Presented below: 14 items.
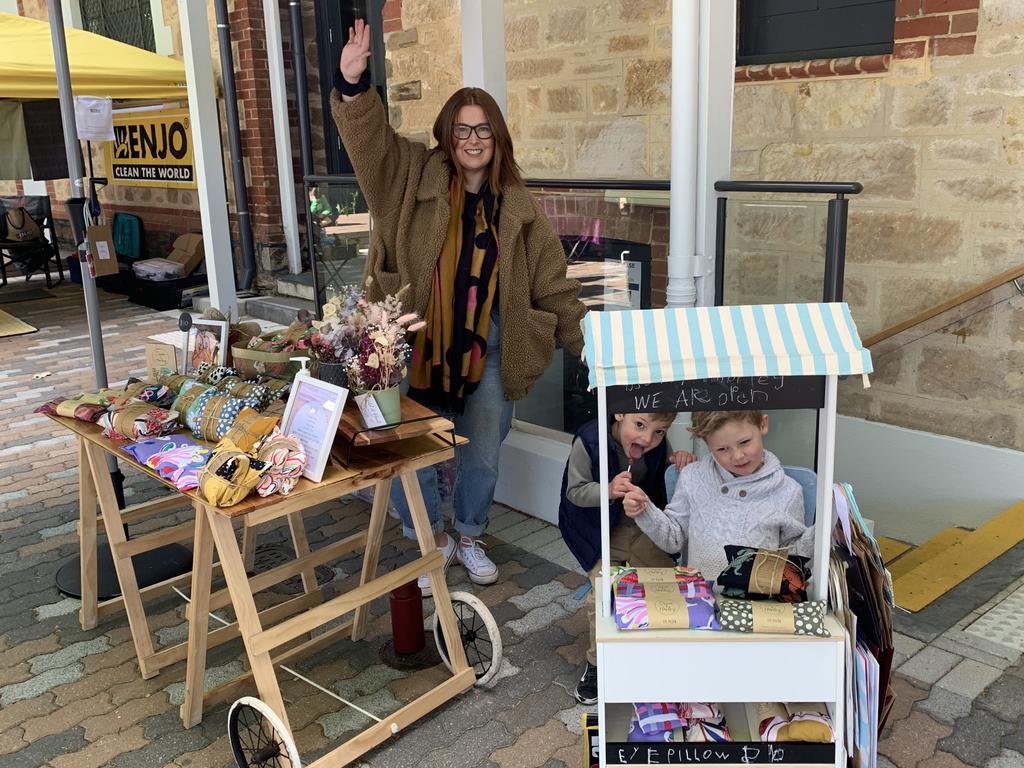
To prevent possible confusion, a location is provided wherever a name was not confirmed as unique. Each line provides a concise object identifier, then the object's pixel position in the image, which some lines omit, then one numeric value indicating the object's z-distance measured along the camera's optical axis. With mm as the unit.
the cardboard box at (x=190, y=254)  9867
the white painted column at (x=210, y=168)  6203
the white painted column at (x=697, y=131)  3213
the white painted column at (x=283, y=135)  8312
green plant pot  2590
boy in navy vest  2568
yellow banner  9742
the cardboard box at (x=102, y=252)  3828
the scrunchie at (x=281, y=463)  2355
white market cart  1886
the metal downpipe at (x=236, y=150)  8449
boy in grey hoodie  2266
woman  3113
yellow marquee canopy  6789
